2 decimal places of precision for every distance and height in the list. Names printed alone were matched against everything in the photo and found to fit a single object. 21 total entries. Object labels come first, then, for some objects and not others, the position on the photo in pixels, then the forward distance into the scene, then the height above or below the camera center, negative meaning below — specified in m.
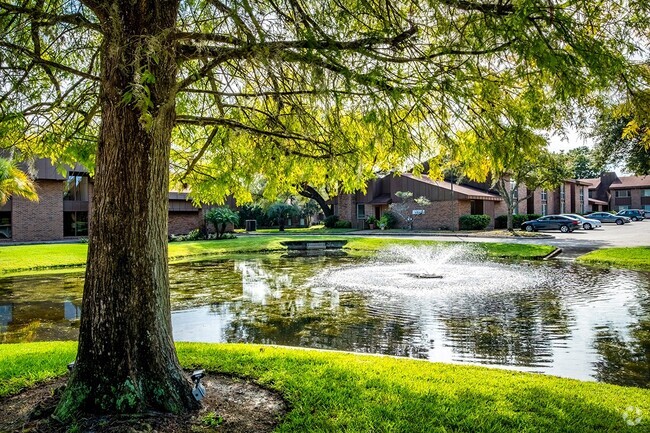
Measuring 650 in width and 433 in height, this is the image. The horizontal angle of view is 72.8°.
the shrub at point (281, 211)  46.00 +1.09
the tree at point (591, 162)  22.97 +3.42
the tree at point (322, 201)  47.67 +2.22
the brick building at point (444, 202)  40.19 +1.75
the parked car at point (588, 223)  39.59 -0.53
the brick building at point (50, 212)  28.81 +0.89
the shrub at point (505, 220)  41.10 -0.18
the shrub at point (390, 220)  43.44 +0.00
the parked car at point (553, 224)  36.28 -0.52
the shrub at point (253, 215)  51.34 +0.80
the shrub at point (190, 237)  33.12 -1.07
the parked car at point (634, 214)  57.59 +0.35
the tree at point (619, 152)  21.52 +3.29
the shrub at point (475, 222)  38.81 -0.28
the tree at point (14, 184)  16.57 +1.72
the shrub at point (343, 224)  48.00 -0.38
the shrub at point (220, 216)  33.38 +0.47
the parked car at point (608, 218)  47.01 -0.10
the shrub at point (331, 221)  49.43 -0.04
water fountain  13.35 -1.99
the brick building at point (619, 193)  68.19 +3.92
